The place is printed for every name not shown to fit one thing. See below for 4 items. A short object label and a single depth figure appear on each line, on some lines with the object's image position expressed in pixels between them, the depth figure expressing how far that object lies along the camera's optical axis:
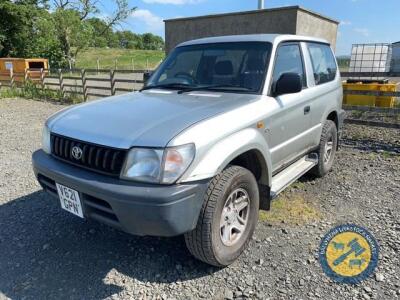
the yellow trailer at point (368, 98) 7.80
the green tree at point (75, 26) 31.41
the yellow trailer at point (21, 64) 21.75
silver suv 2.25
